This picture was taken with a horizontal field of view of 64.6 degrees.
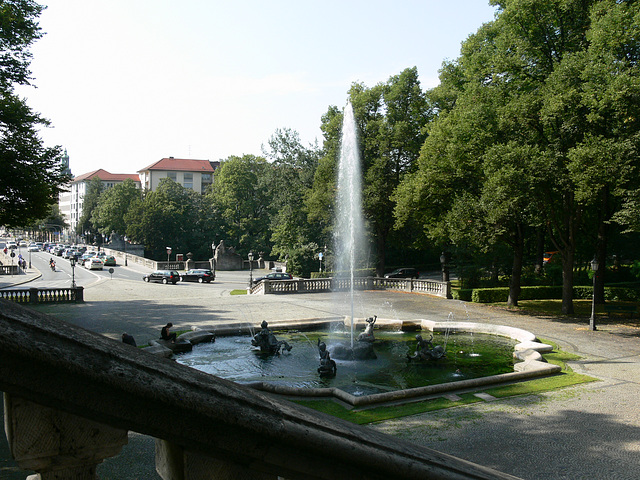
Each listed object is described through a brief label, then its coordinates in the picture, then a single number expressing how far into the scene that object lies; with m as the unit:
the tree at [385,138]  43.62
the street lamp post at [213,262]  71.96
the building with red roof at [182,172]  138.50
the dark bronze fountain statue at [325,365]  15.56
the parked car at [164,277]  51.44
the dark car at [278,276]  51.72
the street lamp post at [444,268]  39.12
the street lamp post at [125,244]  76.61
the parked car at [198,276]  54.28
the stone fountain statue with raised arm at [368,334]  19.14
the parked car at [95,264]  67.44
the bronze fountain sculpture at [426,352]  17.16
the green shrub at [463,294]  34.44
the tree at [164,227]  83.75
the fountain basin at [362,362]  13.05
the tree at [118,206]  98.25
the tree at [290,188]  60.28
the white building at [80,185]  155.75
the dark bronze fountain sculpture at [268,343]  18.28
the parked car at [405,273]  58.10
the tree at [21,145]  24.17
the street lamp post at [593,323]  22.98
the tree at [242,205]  82.31
